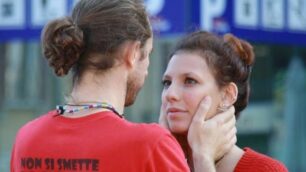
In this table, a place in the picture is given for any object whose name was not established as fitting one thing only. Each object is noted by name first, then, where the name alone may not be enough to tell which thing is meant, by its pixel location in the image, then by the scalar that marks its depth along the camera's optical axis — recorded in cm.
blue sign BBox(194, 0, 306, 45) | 818
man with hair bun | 322
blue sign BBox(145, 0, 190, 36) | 803
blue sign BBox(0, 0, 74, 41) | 878
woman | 420
